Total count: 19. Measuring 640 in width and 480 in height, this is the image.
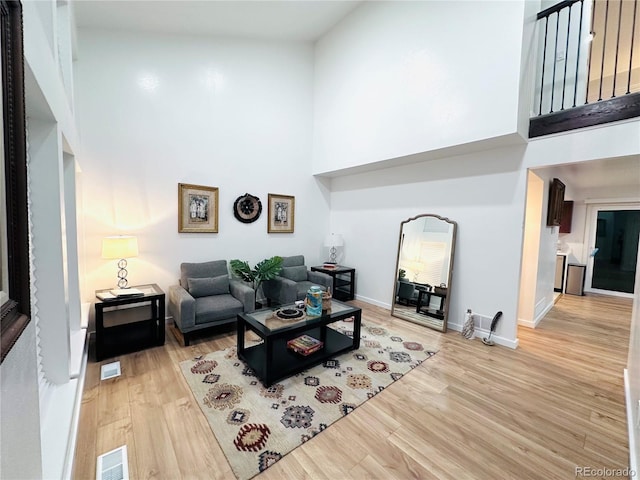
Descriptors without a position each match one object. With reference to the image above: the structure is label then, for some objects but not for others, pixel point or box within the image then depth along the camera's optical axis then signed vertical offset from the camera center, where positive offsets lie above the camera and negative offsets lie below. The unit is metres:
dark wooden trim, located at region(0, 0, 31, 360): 0.79 +0.15
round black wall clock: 4.25 +0.25
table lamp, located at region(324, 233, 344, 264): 5.00 -0.26
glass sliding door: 5.44 -0.29
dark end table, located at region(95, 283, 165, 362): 2.75 -1.18
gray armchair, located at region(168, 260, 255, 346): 3.02 -0.94
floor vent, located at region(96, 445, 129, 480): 1.52 -1.42
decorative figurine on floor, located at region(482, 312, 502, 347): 3.24 -1.16
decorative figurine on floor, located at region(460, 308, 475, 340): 3.43 -1.22
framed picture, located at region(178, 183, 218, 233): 3.76 +0.19
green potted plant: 3.99 -0.68
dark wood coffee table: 2.38 -1.25
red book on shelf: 2.68 -1.20
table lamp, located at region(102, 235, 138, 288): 2.84 -0.29
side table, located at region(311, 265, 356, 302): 4.80 -0.99
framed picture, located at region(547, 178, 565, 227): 3.89 +0.46
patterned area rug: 1.76 -1.39
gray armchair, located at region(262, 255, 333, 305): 3.98 -0.90
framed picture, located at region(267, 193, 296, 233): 4.63 +0.20
